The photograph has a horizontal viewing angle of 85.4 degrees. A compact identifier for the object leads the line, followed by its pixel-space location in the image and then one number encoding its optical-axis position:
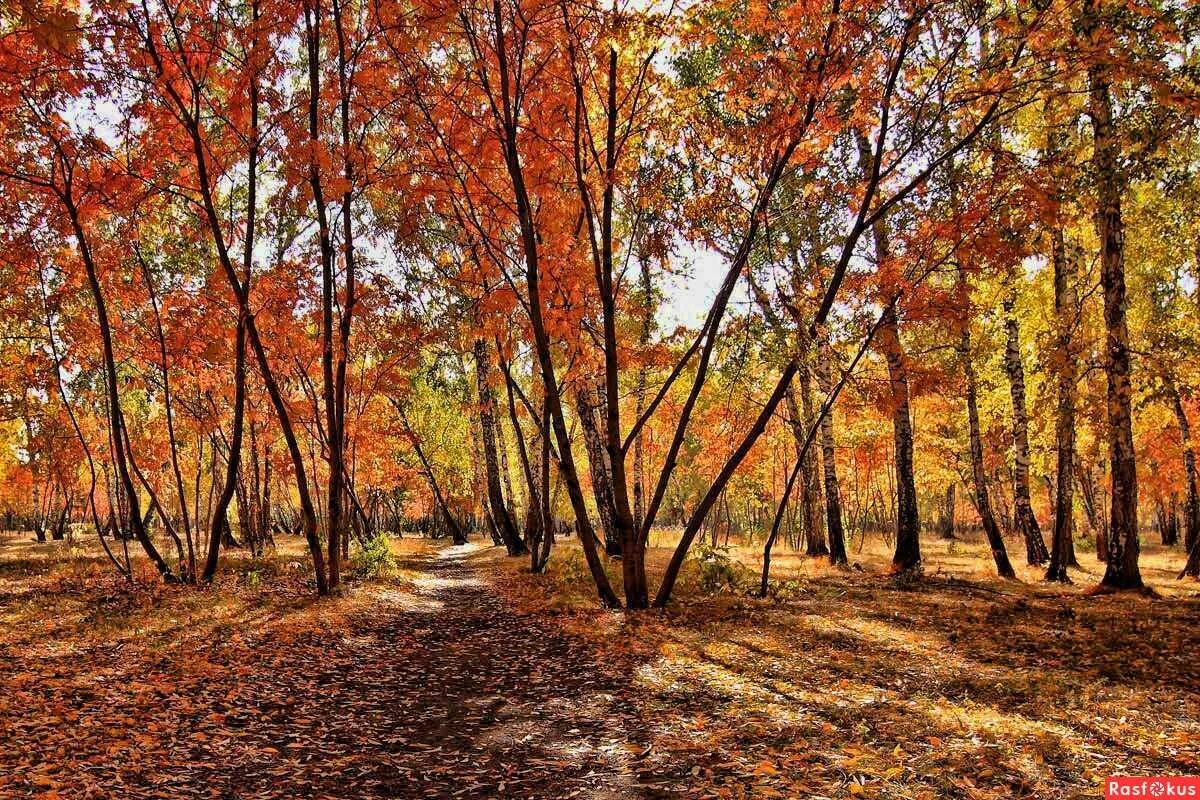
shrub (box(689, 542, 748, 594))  12.27
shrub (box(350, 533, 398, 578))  15.04
